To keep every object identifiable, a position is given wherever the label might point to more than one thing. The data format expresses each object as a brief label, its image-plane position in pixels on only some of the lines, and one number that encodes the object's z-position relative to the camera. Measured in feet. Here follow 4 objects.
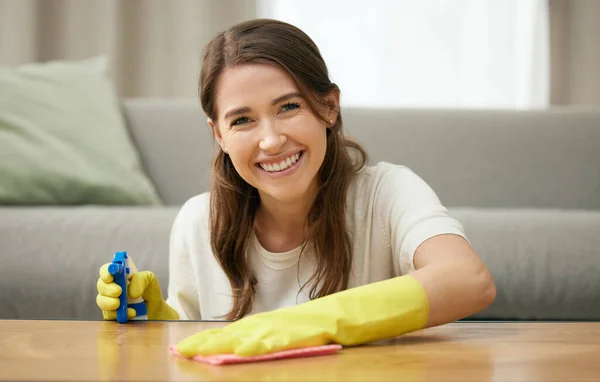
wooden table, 2.14
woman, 3.64
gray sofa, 5.10
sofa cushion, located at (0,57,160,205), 6.60
